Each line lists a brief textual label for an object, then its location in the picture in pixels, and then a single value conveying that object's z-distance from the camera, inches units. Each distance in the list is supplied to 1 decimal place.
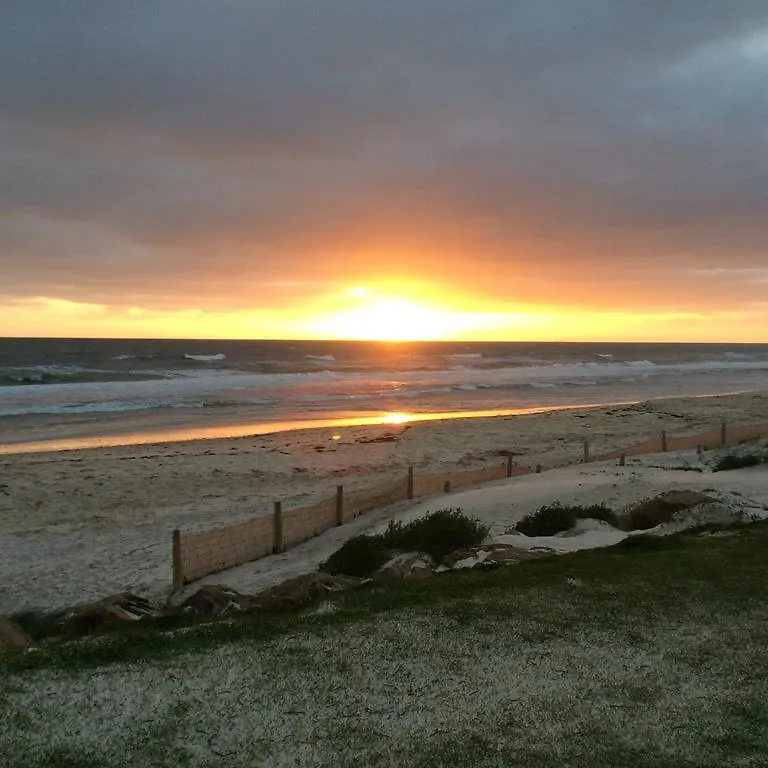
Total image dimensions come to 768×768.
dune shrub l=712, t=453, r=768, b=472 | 660.1
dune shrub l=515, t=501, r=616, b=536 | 463.5
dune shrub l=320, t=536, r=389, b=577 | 386.6
